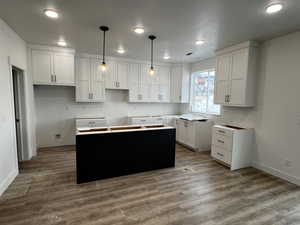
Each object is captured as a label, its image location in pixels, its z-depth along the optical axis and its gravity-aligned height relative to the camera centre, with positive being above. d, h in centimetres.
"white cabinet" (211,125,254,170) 354 -103
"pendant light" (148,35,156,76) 326 +123
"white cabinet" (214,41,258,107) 352 +58
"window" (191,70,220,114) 512 +22
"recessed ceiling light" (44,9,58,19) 232 +121
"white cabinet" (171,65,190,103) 575 +54
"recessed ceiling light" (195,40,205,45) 354 +125
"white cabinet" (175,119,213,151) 473 -104
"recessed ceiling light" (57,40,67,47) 373 +126
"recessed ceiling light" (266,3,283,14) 210 +122
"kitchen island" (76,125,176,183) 292 -101
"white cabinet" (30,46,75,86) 411 +79
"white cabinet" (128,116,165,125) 550 -74
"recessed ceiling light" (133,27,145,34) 290 +123
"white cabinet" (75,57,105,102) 481 +50
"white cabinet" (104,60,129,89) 514 +73
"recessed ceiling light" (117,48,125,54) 425 +126
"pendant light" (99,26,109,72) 287 +122
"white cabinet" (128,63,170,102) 550 +51
